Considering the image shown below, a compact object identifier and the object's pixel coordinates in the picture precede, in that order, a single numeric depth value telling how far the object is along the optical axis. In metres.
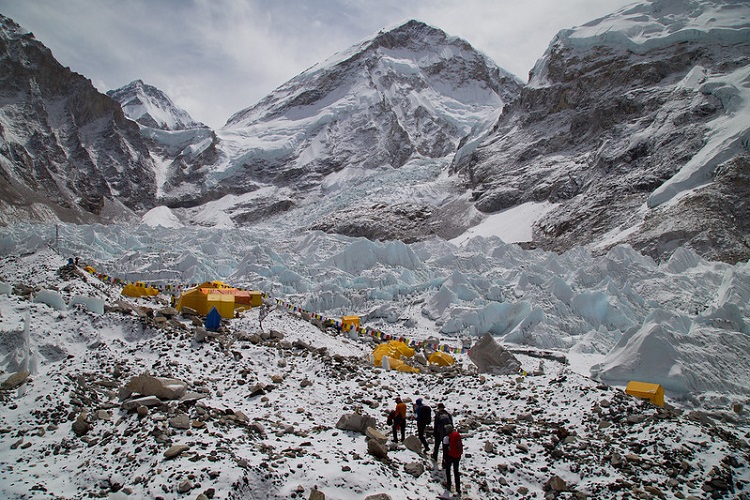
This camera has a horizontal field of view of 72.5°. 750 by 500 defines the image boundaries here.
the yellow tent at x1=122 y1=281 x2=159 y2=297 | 20.91
